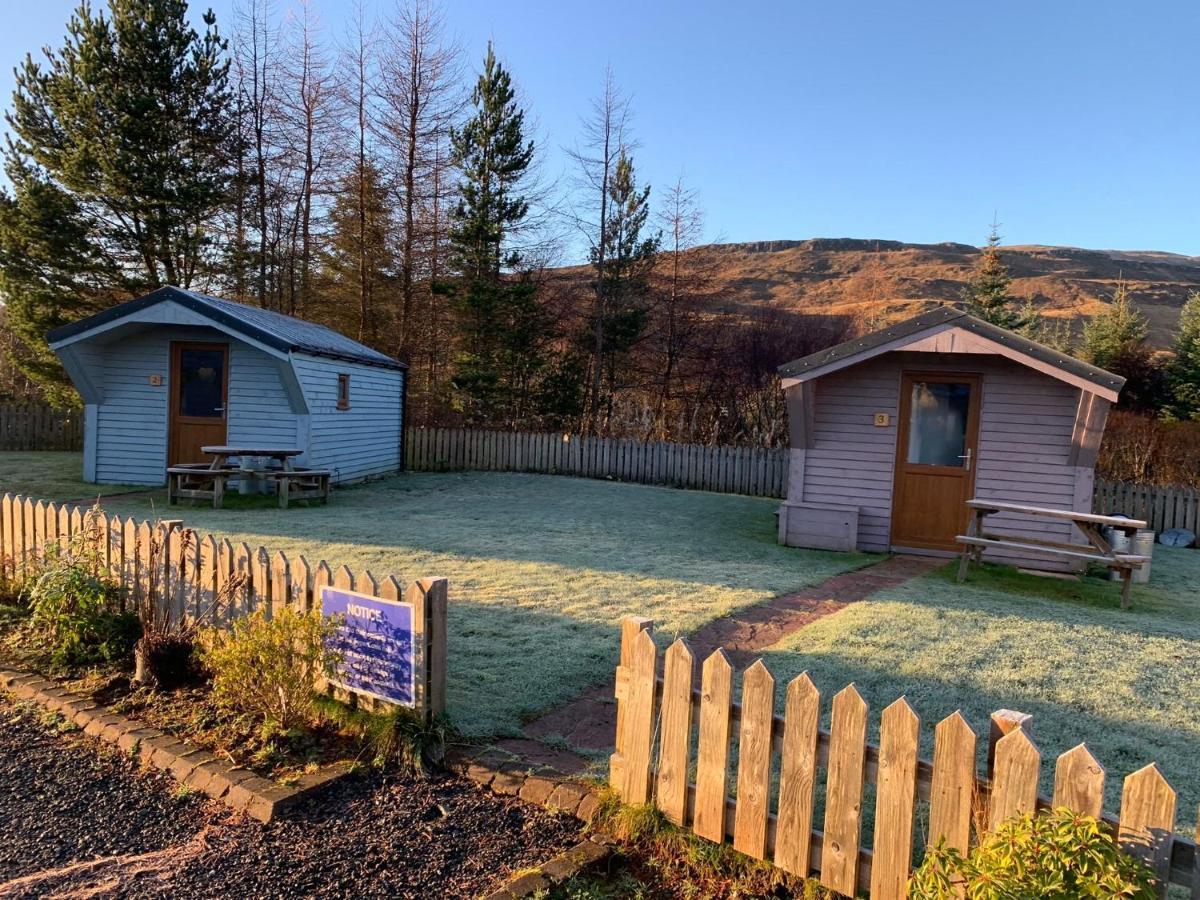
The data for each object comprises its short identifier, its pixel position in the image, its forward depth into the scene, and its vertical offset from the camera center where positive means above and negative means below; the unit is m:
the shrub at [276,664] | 3.77 -1.33
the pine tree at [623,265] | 25.28 +4.93
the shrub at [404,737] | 3.64 -1.62
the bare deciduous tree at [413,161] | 23.25 +7.44
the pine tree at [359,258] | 24.14 +4.60
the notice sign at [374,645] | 3.82 -1.24
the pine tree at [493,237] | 23.88 +5.25
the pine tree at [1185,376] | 23.20 +2.01
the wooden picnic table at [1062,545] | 7.58 -1.19
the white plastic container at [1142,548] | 9.16 -1.29
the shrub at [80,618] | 4.85 -1.47
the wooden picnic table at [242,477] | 12.34 -1.37
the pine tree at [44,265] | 20.89 +3.33
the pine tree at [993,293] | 27.67 +5.08
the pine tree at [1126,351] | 25.03 +3.00
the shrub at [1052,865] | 1.91 -1.10
